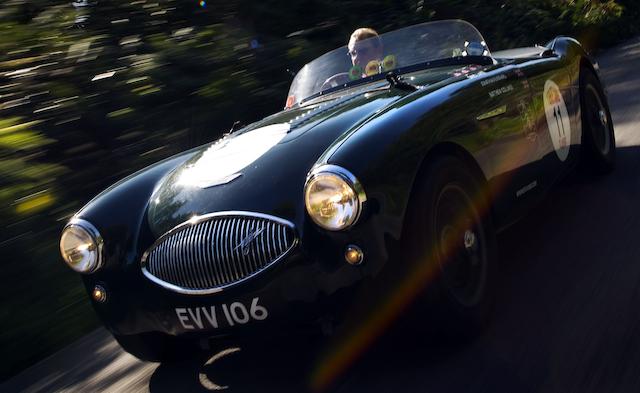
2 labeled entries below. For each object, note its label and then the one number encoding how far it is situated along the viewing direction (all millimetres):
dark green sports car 3014
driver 4910
